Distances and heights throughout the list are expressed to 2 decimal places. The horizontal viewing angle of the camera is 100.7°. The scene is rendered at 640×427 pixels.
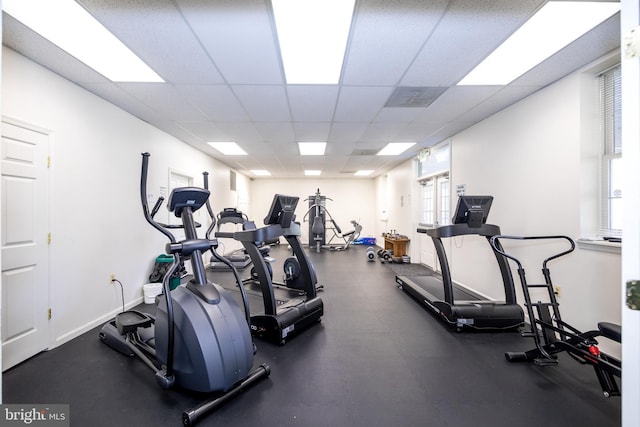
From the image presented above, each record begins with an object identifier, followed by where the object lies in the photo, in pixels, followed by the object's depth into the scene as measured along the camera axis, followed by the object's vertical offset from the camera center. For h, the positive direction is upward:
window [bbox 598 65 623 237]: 2.36 +0.52
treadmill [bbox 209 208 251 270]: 5.41 -1.01
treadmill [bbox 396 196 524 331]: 2.83 -0.95
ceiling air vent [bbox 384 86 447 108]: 2.84 +1.31
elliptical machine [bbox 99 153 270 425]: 1.79 -0.85
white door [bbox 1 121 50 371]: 2.18 -0.28
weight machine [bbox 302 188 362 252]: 7.96 -0.50
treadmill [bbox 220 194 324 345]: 2.60 -0.93
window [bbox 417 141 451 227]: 4.97 +0.54
